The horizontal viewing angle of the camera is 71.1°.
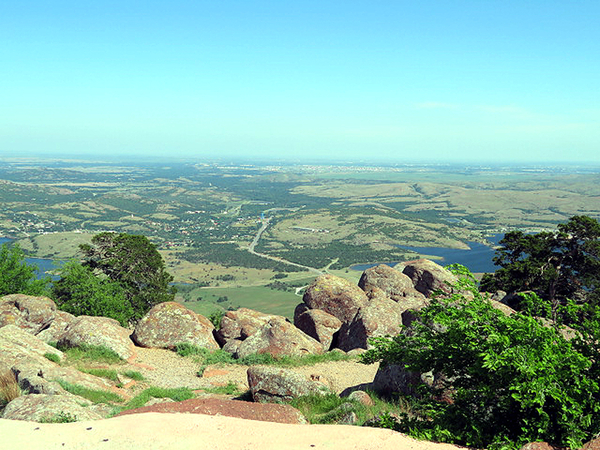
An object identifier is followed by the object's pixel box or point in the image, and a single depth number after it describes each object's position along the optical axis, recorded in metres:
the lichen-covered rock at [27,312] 28.61
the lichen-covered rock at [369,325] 29.03
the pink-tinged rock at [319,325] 31.73
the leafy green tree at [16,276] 41.97
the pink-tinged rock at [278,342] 26.44
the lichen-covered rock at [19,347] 18.42
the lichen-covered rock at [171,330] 28.17
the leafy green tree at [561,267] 40.78
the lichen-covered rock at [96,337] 24.54
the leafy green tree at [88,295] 39.38
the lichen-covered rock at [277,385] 16.03
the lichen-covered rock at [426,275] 41.03
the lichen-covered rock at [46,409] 11.42
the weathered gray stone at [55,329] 26.53
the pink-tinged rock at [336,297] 35.69
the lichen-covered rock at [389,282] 39.81
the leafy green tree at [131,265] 49.38
